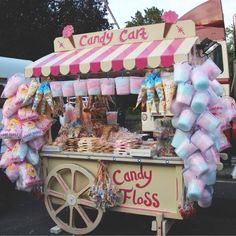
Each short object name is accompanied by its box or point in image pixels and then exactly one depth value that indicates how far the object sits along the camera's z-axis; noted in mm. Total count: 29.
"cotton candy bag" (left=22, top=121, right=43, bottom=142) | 2961
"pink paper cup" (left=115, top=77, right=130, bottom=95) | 2809
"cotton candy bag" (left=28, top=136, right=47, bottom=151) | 3043
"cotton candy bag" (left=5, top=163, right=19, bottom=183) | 3038
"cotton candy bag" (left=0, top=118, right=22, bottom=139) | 2966
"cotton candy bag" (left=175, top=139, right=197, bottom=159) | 2447
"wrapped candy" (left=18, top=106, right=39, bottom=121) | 2993
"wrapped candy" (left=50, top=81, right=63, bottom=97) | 3033
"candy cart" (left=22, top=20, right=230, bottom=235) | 2656
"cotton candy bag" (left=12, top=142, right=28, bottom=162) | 2985
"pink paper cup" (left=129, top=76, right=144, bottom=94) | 2761
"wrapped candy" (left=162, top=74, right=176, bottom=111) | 2545
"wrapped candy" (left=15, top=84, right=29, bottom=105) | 2995
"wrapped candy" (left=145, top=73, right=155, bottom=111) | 2627
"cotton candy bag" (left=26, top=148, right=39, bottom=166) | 3030
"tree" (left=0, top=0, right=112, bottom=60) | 9114
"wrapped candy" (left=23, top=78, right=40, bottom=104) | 2993
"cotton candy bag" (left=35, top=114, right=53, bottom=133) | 3062
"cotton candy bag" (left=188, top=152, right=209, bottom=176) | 2416
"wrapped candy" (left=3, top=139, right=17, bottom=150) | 3070
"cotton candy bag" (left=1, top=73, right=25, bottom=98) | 3083
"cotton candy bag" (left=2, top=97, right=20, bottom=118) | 3022
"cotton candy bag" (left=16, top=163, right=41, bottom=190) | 2964
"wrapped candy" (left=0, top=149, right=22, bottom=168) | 2993
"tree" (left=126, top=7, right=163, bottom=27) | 18058
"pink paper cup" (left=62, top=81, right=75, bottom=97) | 3030
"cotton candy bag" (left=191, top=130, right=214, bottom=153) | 2421
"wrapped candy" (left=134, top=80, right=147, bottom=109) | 2678
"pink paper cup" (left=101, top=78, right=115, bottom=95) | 2894
